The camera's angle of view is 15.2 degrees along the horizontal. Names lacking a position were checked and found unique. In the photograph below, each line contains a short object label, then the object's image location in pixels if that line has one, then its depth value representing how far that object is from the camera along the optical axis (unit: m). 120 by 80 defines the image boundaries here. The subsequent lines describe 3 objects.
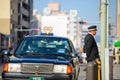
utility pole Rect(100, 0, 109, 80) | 11.02
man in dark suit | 11.90
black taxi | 10.36
